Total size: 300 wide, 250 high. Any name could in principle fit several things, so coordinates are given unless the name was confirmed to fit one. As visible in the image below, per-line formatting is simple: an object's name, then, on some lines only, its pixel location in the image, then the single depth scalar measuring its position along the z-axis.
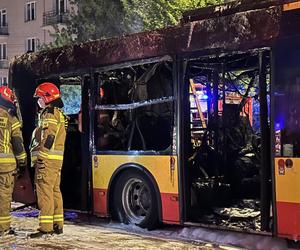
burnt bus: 6.07
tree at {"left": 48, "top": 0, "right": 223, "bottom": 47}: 14.88
